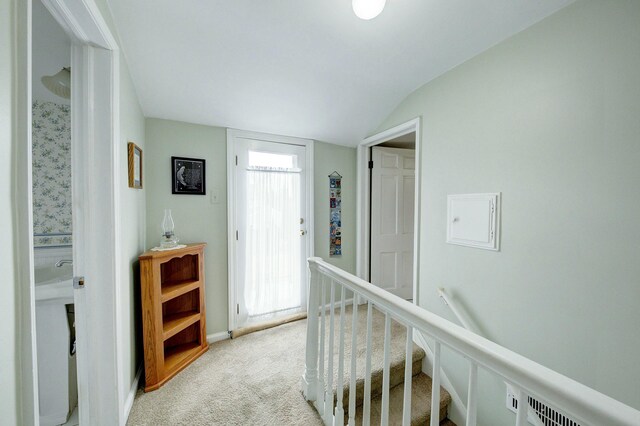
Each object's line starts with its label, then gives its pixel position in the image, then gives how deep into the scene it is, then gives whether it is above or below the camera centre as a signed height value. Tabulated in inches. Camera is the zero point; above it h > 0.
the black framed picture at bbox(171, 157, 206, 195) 81.6 +10.8
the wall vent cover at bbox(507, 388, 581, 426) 50.4 -43.9
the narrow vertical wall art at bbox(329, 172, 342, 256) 109.6 -2.7
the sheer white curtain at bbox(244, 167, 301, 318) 94.6 -13.5
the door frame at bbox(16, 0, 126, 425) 45.7 -1.8
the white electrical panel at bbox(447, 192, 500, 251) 60.0 -3.1
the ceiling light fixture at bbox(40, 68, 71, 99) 50.1 +26.0
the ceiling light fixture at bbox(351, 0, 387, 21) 43.7 +36.4
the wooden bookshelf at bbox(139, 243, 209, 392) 63.6 -31.7
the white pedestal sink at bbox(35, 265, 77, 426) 52.4 -31.0
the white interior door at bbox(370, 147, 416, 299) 109.7 -5.0
